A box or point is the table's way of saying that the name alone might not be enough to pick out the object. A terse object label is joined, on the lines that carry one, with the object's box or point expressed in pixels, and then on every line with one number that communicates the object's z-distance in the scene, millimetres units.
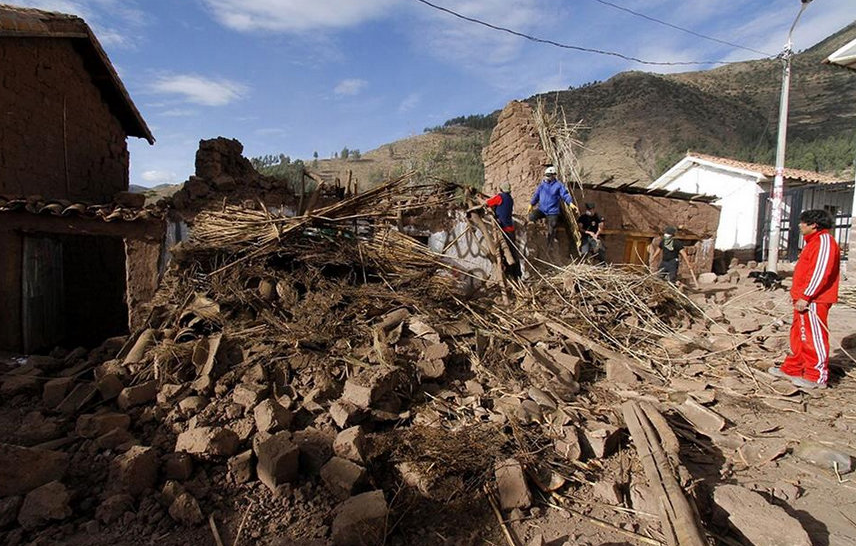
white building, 14508
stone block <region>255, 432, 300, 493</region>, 2916
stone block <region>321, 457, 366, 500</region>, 2855
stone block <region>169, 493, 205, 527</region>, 2682
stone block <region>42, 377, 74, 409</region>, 3893
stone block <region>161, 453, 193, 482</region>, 2971
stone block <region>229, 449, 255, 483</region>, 2990
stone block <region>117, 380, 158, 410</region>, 3697
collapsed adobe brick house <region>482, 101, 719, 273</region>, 8047
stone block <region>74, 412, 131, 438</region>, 3367
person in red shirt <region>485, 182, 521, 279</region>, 6859
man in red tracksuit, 4602
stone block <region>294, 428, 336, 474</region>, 3125
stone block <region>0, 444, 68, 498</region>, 2764
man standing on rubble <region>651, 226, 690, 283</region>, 7984
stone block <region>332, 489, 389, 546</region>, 2477
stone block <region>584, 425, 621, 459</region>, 3402
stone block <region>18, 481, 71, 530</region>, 2609
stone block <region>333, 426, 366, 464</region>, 3076
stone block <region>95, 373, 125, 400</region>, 3855
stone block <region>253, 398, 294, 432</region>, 3363
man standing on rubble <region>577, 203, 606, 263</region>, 7914
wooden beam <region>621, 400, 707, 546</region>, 2488
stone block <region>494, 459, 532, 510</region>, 2900
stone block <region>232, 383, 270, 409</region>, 3662
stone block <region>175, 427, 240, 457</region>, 3061
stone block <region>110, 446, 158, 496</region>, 2828
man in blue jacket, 7352
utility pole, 11078
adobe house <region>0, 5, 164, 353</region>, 5379
